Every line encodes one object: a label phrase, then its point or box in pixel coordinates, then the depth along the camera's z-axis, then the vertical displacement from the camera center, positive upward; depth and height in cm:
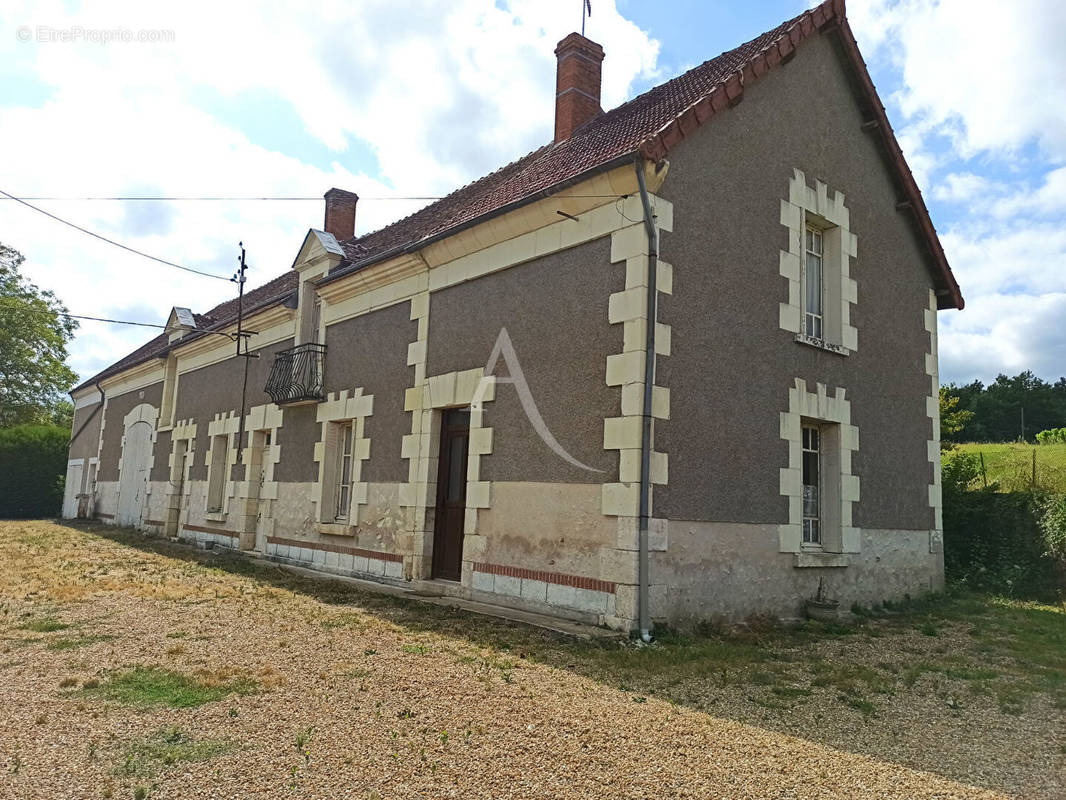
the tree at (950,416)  2691 +374
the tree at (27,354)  3450 +574
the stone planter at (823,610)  841 -104
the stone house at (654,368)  742 +162
